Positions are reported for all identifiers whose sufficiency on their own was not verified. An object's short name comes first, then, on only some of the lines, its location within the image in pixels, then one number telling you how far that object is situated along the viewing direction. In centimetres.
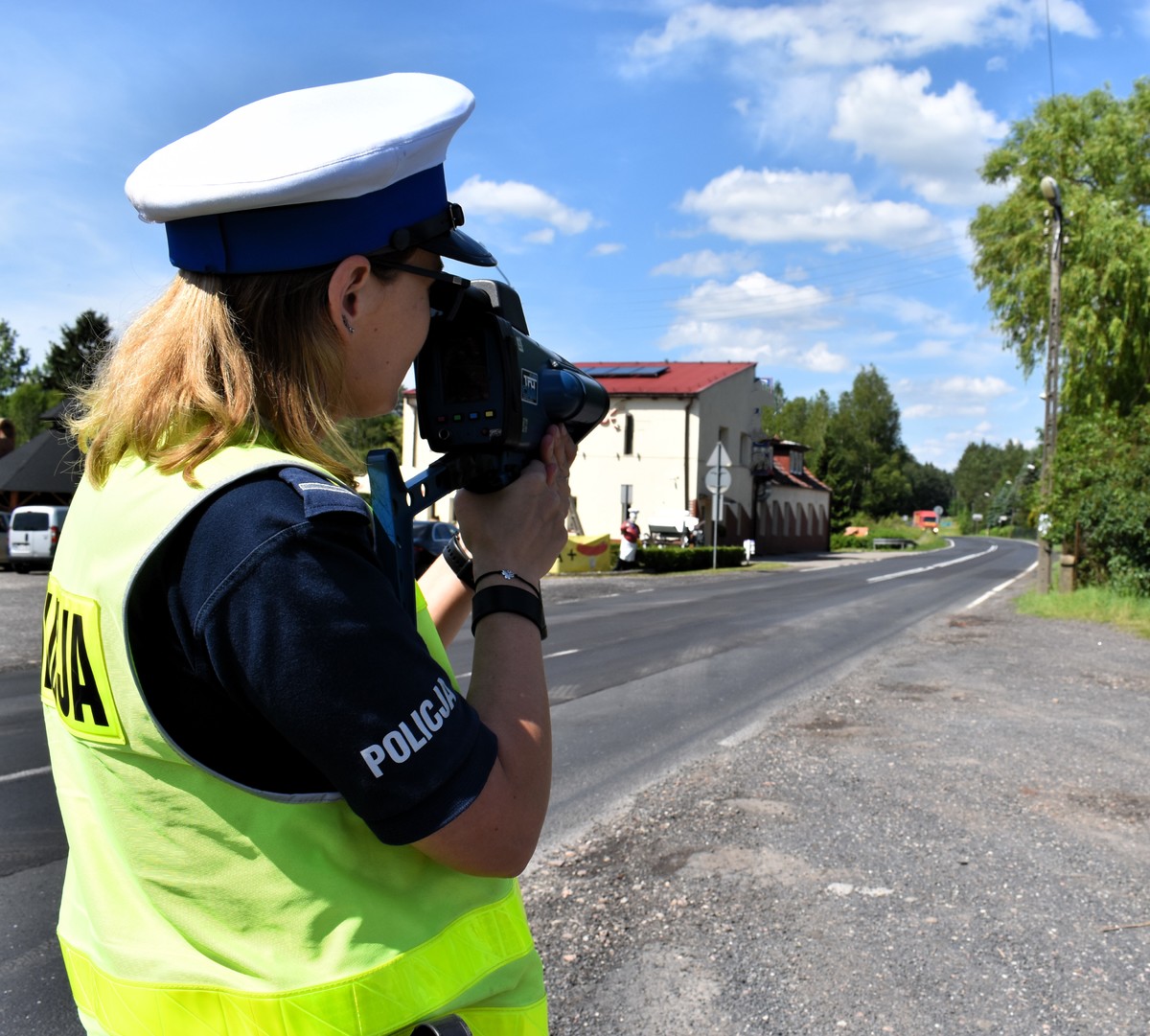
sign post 2808
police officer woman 98
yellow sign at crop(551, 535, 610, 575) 2738
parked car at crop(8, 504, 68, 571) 2425
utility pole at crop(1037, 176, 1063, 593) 1886
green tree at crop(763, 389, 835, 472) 9514
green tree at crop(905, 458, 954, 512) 13375
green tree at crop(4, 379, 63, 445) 4931
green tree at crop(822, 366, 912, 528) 9838
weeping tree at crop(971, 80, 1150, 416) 2197
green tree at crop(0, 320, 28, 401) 7394
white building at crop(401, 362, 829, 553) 4050
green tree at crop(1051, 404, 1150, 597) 1714
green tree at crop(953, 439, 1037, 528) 14031
